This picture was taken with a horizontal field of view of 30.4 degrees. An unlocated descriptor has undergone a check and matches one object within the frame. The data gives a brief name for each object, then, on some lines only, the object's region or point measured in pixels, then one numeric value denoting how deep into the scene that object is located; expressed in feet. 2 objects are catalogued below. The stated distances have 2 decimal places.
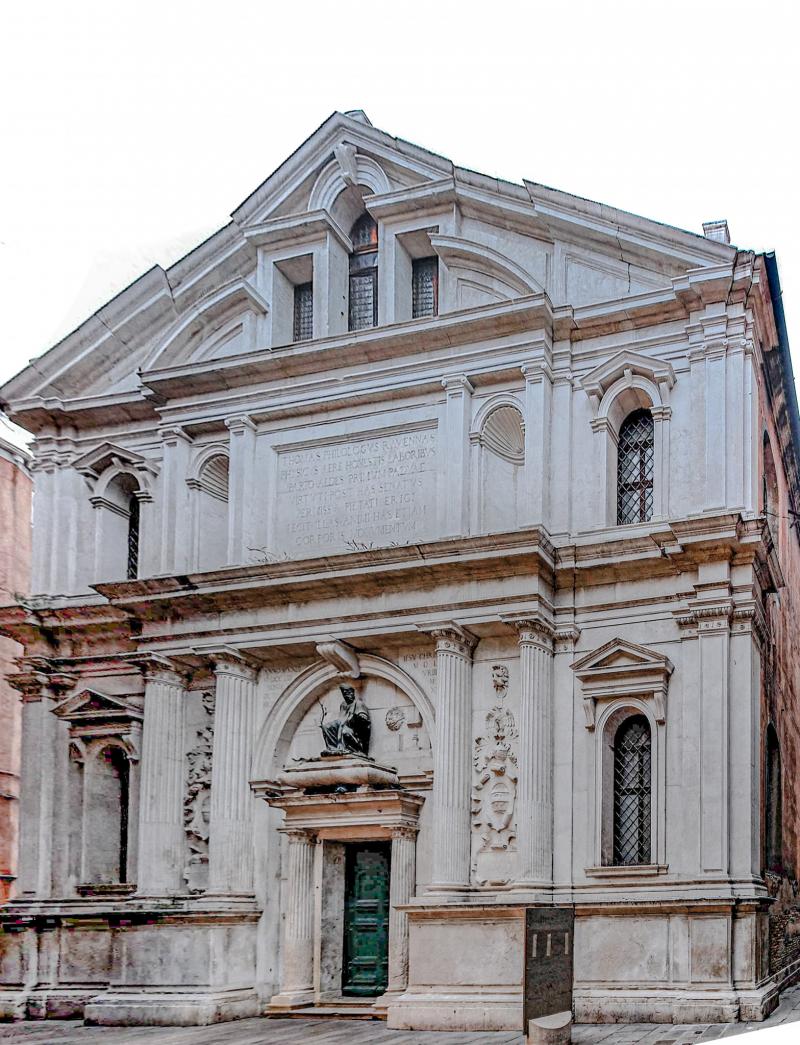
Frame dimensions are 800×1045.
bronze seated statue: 68.90
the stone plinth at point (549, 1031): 49.49
